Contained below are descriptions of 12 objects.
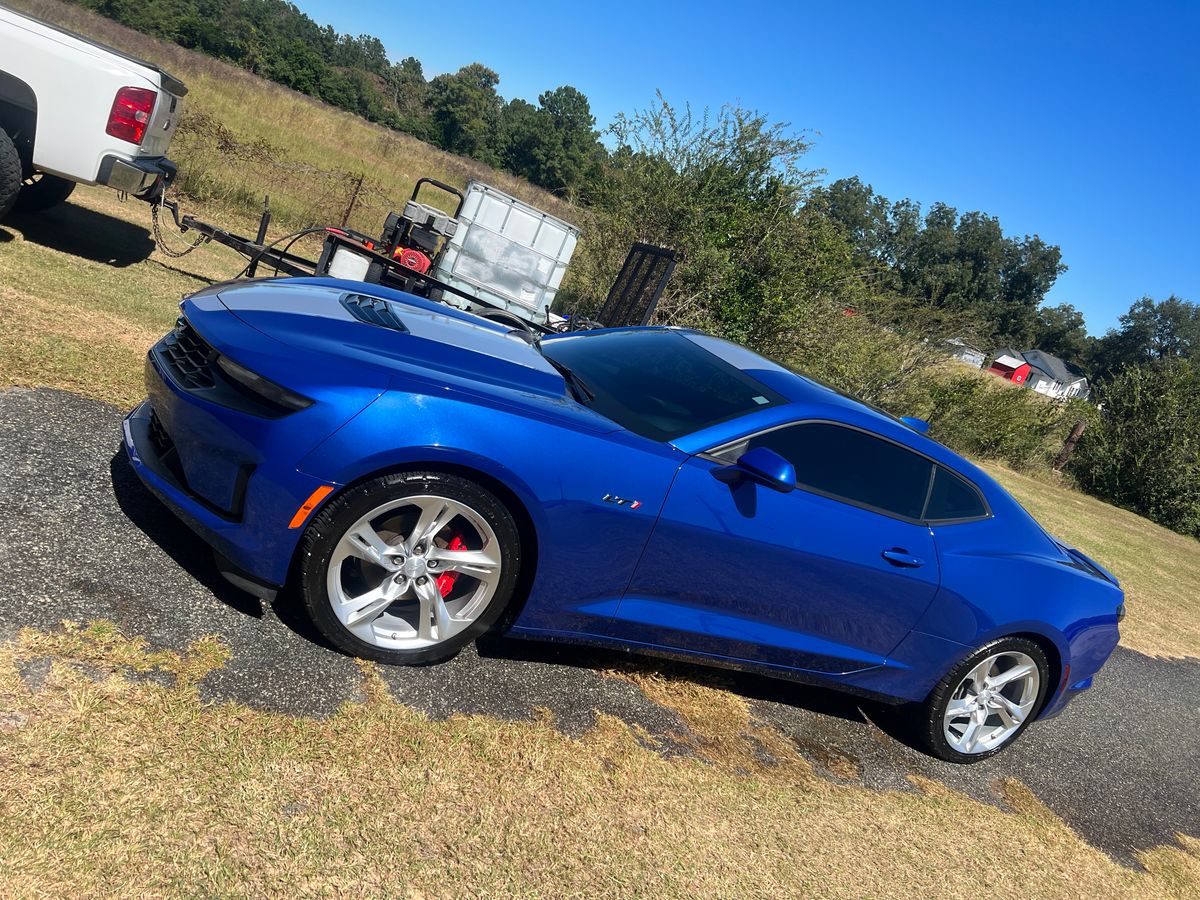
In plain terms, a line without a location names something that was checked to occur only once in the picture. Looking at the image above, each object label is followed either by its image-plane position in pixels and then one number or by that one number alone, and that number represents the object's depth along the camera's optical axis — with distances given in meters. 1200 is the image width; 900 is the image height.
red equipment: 8.42
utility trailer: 8.57
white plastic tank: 9.77
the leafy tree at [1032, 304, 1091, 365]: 98.44
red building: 79.93
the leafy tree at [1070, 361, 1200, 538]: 21.22
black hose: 7.05
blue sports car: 2.90
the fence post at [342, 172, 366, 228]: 11.93
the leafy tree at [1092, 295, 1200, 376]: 95.81
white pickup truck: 5.90
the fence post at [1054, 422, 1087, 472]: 22.09
